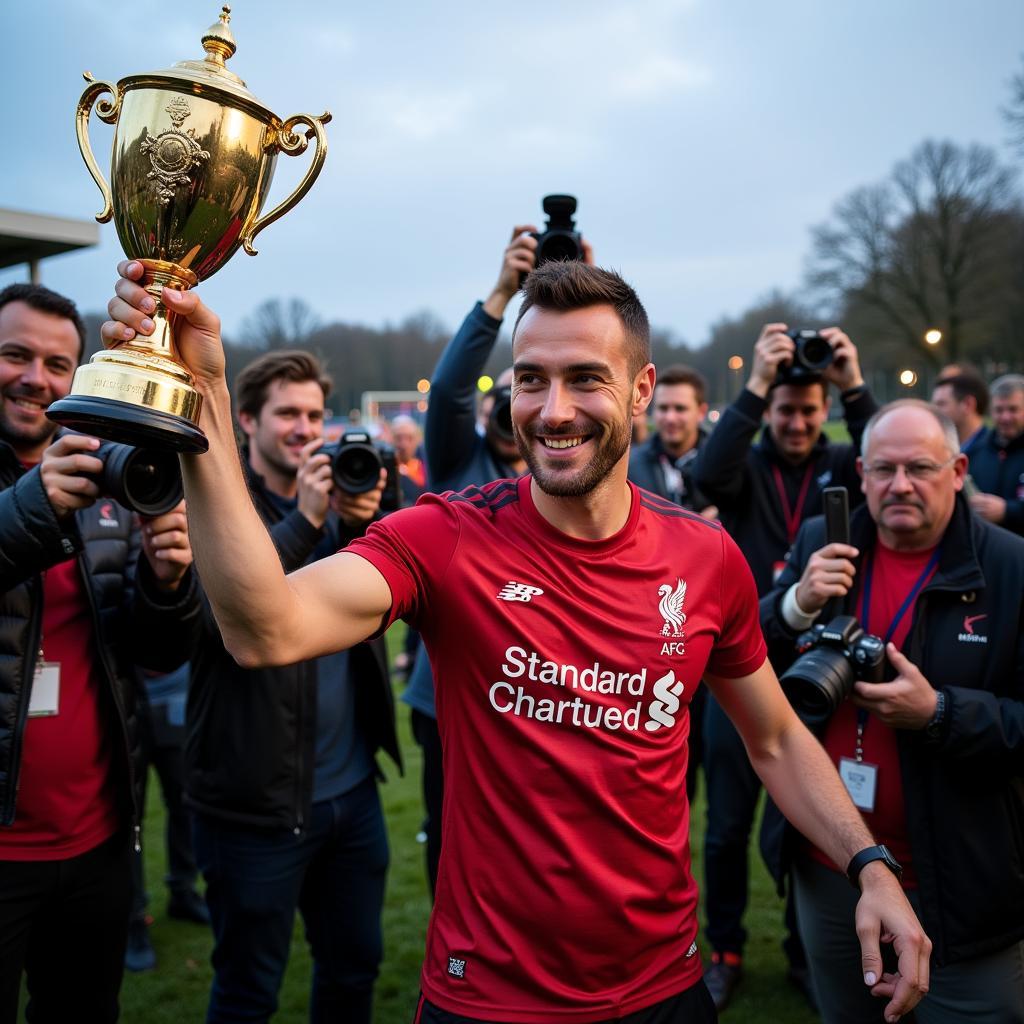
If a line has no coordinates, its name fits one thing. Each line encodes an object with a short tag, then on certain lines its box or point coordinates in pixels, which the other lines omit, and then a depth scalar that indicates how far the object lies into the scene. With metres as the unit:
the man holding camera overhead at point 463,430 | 3.52
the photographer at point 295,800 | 2.82
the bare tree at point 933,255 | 33.50
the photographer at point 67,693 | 2.42
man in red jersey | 1.79
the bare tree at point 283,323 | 55.16
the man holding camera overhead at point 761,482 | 3.88
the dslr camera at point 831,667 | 2.36
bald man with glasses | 2.43
